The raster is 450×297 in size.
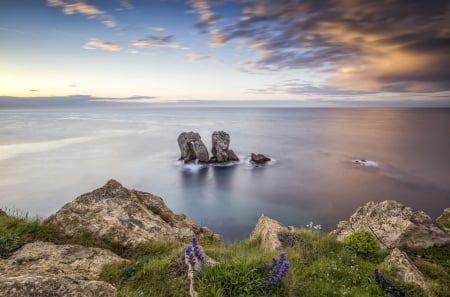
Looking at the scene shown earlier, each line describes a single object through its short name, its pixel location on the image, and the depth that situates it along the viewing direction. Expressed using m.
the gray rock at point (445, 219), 12.38
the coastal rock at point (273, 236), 8.63
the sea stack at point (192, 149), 50.83
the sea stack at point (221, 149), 50.94
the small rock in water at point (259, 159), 50.75
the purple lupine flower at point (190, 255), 4.75
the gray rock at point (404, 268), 6.56
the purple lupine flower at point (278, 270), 4.43
